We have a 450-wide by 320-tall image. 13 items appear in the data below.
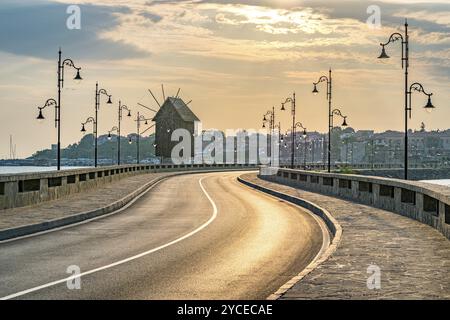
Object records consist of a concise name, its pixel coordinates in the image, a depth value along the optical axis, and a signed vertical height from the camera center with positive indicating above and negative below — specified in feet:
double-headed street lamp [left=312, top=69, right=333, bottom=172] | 149.05 +10.50
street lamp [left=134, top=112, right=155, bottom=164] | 259.56 +8.60
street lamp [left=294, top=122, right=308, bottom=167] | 218.38 +5.17
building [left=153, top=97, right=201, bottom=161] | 423.23 +13.47
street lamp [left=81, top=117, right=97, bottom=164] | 180.34 +4.65
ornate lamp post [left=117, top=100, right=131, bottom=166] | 232.53 +8.51
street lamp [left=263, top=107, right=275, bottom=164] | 253.03 +8.59
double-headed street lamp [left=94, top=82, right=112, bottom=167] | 173.78 +9.59
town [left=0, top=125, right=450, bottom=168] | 431.35 -9.33
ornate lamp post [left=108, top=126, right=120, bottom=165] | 236.14 +4.55
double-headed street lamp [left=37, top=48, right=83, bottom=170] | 116.26 +7.27
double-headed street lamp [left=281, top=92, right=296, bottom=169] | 196.51 +10.81
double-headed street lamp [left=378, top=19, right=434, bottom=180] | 100.99 +12.09
